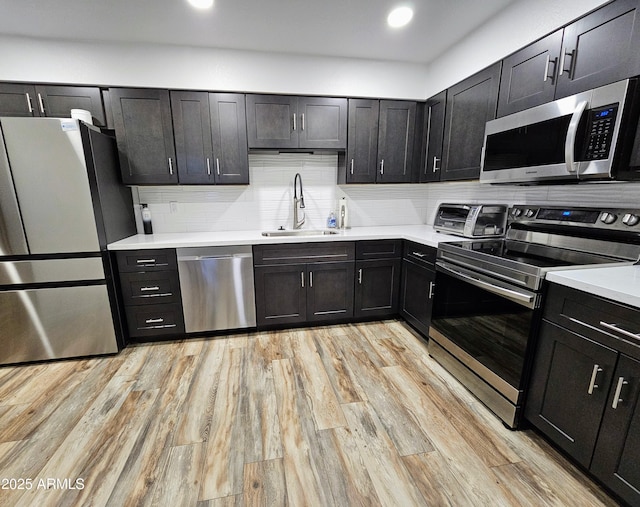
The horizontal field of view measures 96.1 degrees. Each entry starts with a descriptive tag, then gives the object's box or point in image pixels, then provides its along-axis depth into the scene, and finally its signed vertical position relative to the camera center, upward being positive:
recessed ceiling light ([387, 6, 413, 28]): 1.98 +1.28
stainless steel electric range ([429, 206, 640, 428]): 1.49 -0.49
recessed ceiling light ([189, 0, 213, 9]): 1.86 +1.26
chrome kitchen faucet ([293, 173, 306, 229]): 3.02 -0.05
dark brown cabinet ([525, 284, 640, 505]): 1.10 -0.80
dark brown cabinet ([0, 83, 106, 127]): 2.28 +0.79
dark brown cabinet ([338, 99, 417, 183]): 2.79 +0.56
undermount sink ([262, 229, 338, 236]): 2.99 -0.35
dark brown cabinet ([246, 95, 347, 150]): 2.62 +0.70
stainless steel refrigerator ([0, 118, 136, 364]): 1.99 -0.30
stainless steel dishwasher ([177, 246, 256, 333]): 2.46 -0.77
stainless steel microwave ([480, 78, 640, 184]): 1.34 +0.31
